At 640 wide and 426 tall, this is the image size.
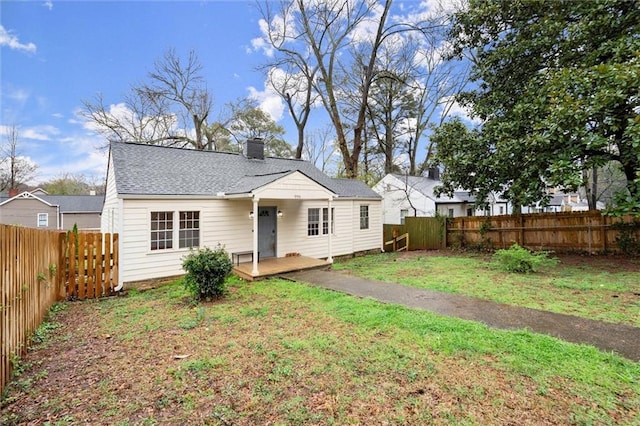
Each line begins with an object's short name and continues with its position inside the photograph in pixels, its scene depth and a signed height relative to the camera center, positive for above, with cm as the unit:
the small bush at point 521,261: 886 -137
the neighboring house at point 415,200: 2034 +108
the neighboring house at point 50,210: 2741 +107
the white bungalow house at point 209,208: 838 +37
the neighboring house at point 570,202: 2989 +142
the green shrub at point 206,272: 651 -116
